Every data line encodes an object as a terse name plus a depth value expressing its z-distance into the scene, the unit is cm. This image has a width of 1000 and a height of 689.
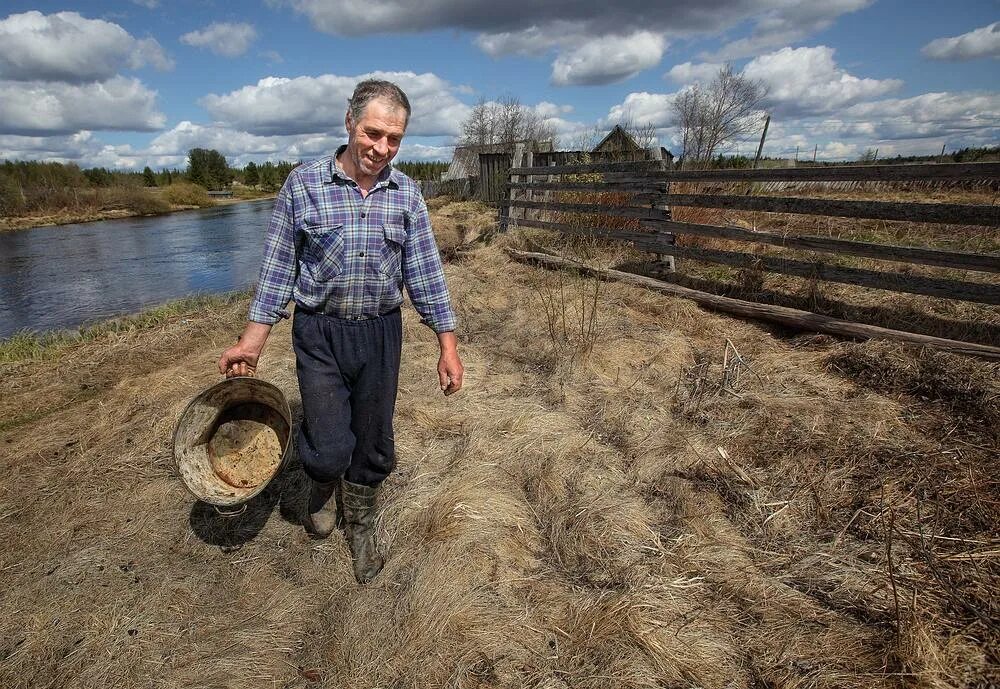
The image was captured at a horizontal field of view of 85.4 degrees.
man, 204
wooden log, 390
